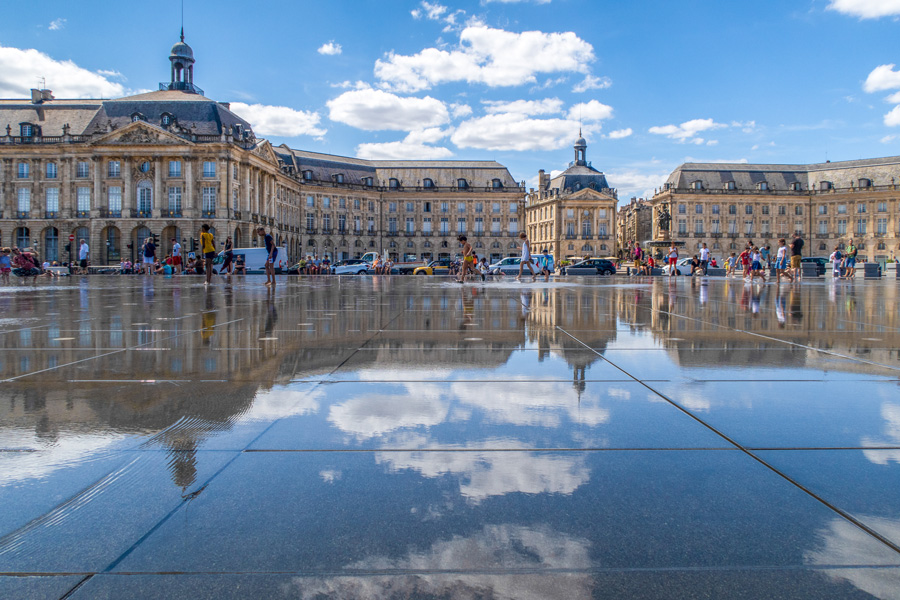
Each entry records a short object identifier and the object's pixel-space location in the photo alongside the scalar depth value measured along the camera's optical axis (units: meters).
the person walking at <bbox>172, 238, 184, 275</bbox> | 37.41
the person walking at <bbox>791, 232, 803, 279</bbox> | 23.69
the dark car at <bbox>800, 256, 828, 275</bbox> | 55.25
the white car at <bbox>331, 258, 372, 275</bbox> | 47.34
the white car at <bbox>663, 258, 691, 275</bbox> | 46.38
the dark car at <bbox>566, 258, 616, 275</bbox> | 48.31
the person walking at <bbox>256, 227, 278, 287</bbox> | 19.58
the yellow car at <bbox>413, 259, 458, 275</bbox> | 47.12
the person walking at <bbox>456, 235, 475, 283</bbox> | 21.40
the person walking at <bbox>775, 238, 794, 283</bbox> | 24.92
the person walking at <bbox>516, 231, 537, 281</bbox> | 22.11
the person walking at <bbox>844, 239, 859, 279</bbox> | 33.97
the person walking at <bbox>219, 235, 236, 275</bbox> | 25.41
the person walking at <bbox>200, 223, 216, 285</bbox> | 19.08
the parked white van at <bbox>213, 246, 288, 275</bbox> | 41.06
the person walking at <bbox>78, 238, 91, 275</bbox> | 42.81
